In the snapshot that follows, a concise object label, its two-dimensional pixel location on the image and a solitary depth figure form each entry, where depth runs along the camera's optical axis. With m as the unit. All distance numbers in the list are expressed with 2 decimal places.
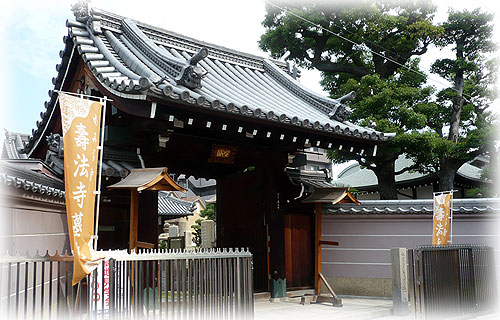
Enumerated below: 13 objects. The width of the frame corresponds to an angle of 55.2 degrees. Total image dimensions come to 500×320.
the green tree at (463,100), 18.33
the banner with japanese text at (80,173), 5.05
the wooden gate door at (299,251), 11.73
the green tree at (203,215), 26.41
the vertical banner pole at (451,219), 10.86
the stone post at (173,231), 28.68
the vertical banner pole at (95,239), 5.22
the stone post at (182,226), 33.33
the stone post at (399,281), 9.36
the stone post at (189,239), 31.08
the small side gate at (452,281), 7.89
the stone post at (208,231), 22.42
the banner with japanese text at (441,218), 10.34
